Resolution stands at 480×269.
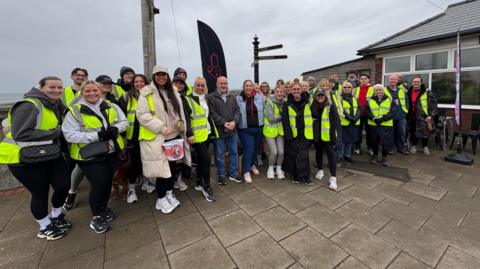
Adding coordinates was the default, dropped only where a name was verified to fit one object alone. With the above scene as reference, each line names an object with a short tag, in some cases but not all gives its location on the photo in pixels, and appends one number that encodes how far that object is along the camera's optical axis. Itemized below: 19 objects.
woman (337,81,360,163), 4.25
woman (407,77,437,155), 4.89
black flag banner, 4.28
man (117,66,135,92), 3.25
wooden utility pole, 3.80
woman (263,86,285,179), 3.56
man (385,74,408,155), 4.61
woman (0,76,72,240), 1.89
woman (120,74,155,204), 2.79
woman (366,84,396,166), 4.20
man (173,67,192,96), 3.28
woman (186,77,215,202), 2.86
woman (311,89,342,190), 3.28
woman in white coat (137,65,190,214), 2.40
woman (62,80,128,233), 2.09
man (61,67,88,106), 2.83
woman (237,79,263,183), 3.52
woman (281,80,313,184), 3.36
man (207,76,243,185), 3.25
